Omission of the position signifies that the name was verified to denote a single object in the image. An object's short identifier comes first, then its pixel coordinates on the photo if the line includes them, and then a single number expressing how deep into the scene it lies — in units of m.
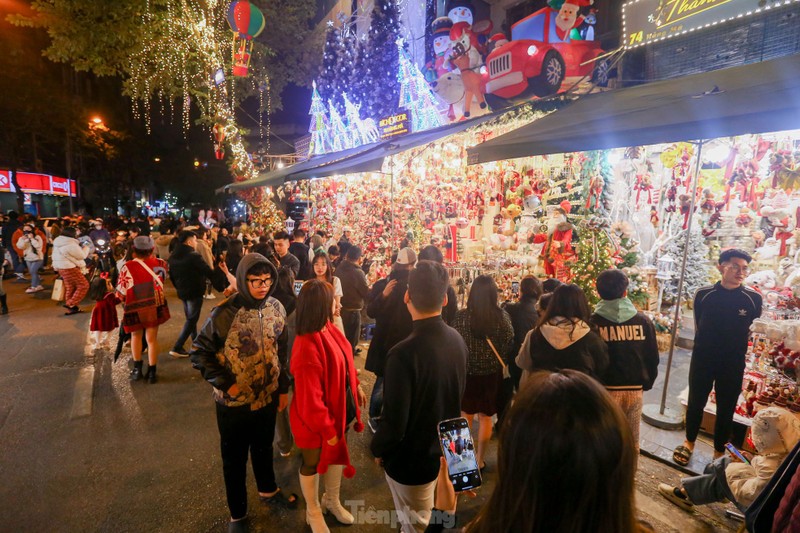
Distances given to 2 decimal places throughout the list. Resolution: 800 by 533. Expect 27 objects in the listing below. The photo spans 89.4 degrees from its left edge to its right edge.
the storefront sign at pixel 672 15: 5.12
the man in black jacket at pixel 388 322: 3.46
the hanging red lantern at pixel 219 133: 13.84
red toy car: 6.65
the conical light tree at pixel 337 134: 15.48
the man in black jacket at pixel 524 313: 3.68
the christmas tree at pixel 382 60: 11.53
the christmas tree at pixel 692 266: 6.76
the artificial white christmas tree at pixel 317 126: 16.58
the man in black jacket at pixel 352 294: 4.91
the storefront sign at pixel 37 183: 23.47
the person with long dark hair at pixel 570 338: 2.67
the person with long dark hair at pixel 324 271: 4.69
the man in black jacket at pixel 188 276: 5.74
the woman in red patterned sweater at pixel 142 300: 5.08
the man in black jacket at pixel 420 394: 2.02
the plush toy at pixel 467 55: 8.63
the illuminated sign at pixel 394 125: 10.63
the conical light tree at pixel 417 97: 10.28
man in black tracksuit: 3.43
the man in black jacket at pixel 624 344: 2.95
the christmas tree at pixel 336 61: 14.03
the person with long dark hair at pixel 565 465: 0.86
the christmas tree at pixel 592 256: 5.54
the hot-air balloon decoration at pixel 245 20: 8.30
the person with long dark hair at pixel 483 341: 3.15
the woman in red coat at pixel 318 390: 2.47
